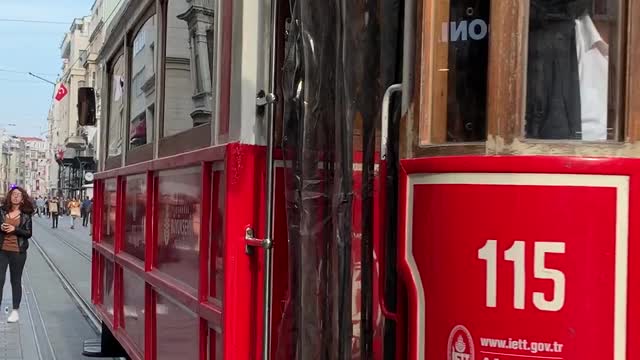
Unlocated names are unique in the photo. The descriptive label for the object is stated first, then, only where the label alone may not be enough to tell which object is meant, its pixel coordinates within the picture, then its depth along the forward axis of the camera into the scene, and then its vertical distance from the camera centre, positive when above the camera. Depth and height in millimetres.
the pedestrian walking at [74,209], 40409 -2076
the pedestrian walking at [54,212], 35562 -1932
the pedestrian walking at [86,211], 36281 -1906
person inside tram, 1815 +257
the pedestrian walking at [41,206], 55469 -2775
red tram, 1714 -8
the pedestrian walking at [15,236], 8586 -745
